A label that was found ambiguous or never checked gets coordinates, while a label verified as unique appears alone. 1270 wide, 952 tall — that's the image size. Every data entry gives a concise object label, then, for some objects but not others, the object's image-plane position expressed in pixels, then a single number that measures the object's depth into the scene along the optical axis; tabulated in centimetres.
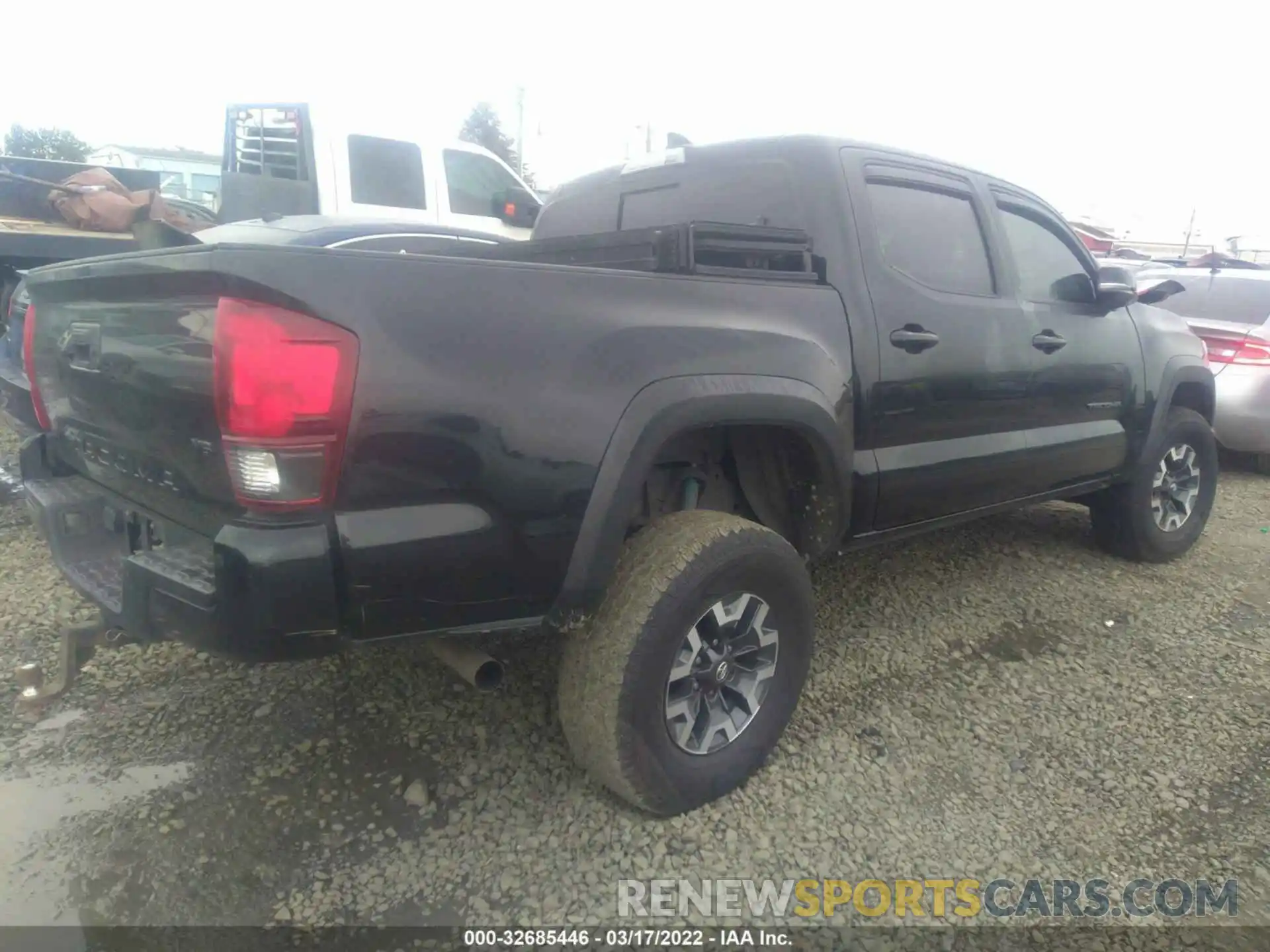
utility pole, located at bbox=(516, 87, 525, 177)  3447
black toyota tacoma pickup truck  180
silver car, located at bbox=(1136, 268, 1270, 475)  634
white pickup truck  708
